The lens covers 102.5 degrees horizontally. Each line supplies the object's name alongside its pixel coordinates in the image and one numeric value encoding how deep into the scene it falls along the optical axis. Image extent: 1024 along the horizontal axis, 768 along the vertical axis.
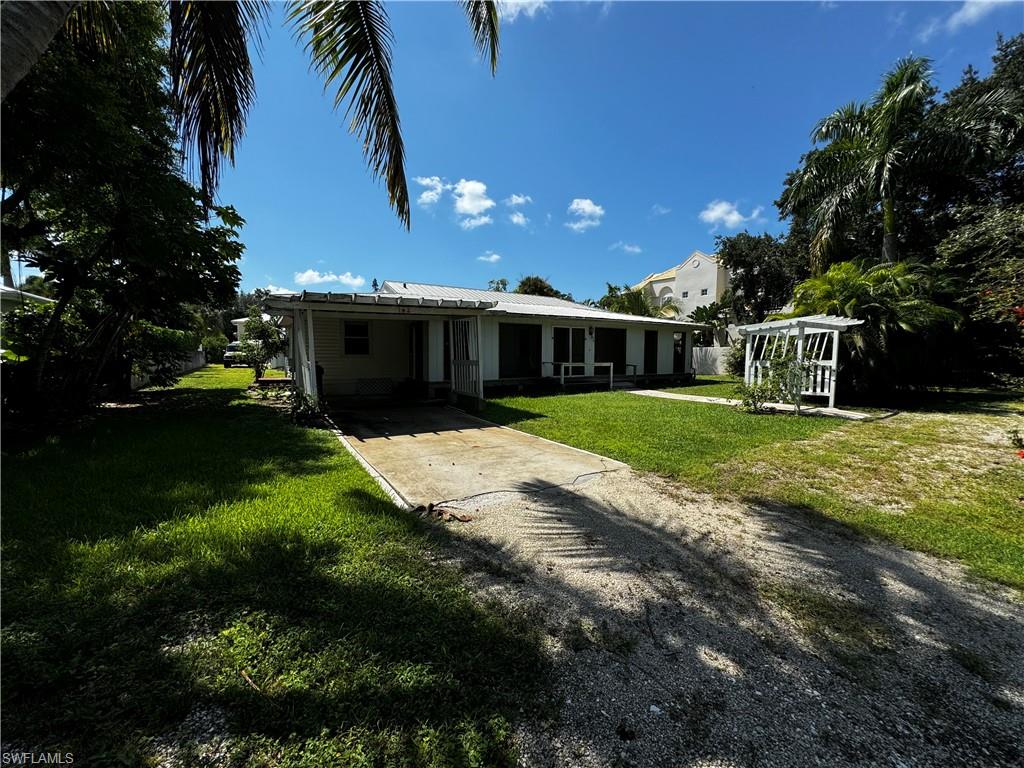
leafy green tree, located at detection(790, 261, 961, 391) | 10.80
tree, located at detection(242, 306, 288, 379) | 16.34
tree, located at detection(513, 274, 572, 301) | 39.97
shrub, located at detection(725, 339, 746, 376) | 18.81
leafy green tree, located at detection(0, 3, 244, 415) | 5.03
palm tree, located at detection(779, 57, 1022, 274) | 13.86
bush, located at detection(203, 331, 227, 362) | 31.04
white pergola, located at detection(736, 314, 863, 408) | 10.04
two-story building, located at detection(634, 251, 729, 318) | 36.31
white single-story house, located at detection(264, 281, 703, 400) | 8.88
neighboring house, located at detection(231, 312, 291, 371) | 19.38
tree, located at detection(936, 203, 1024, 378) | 5.79
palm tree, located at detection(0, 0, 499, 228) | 3.51
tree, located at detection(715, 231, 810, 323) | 24.98
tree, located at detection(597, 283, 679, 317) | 25.34
